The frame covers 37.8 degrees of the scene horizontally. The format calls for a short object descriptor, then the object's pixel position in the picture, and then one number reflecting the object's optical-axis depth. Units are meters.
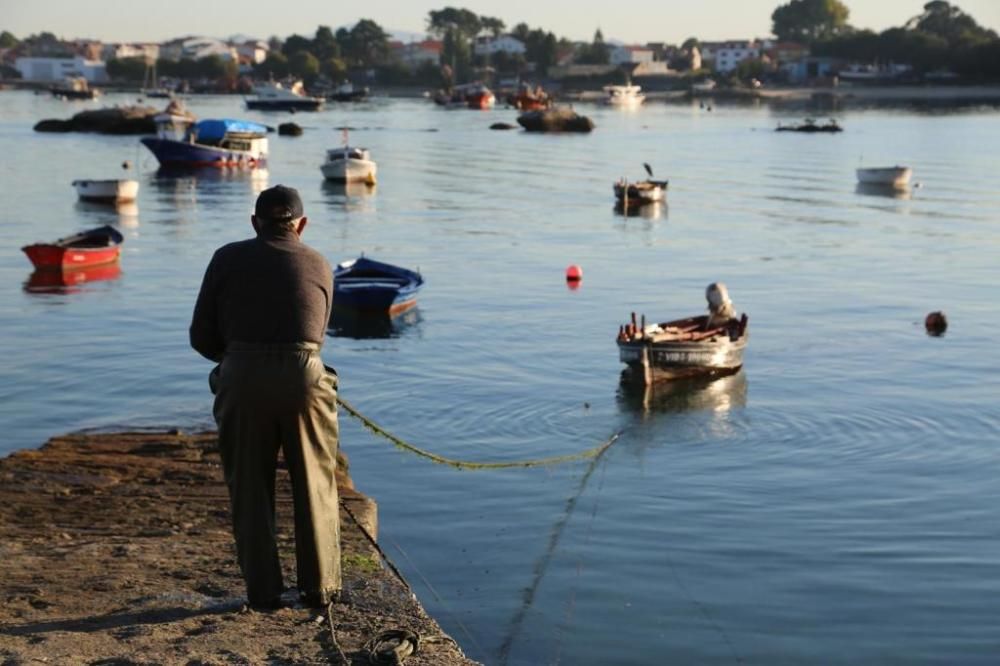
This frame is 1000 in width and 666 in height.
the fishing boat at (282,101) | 171.38
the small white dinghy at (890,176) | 69.06
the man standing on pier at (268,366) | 8.20
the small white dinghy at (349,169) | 68.25
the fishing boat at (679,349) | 23.91
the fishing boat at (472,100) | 186.12
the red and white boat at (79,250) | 37.97
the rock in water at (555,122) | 127.25
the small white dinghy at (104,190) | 57.12
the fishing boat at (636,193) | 58.81
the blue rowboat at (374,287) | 31.30
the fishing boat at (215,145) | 79.44
